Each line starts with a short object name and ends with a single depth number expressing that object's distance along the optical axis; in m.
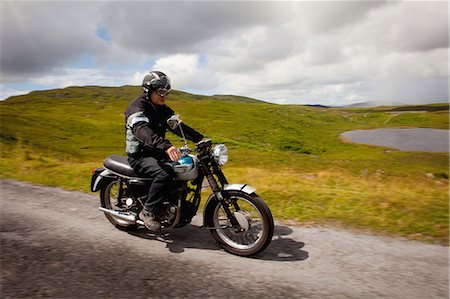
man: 5.73
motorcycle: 5.51
